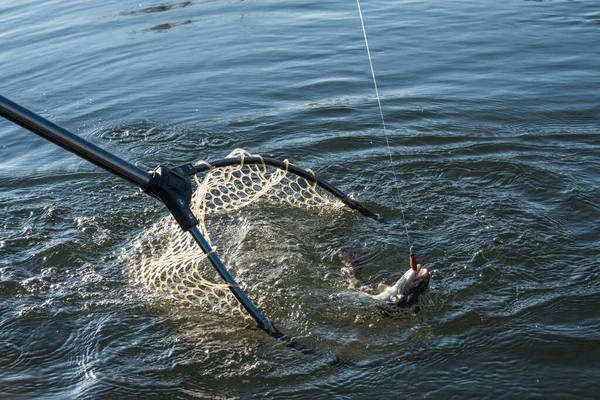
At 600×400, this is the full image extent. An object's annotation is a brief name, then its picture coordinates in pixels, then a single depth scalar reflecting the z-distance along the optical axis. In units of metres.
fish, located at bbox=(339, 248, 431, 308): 4.47
